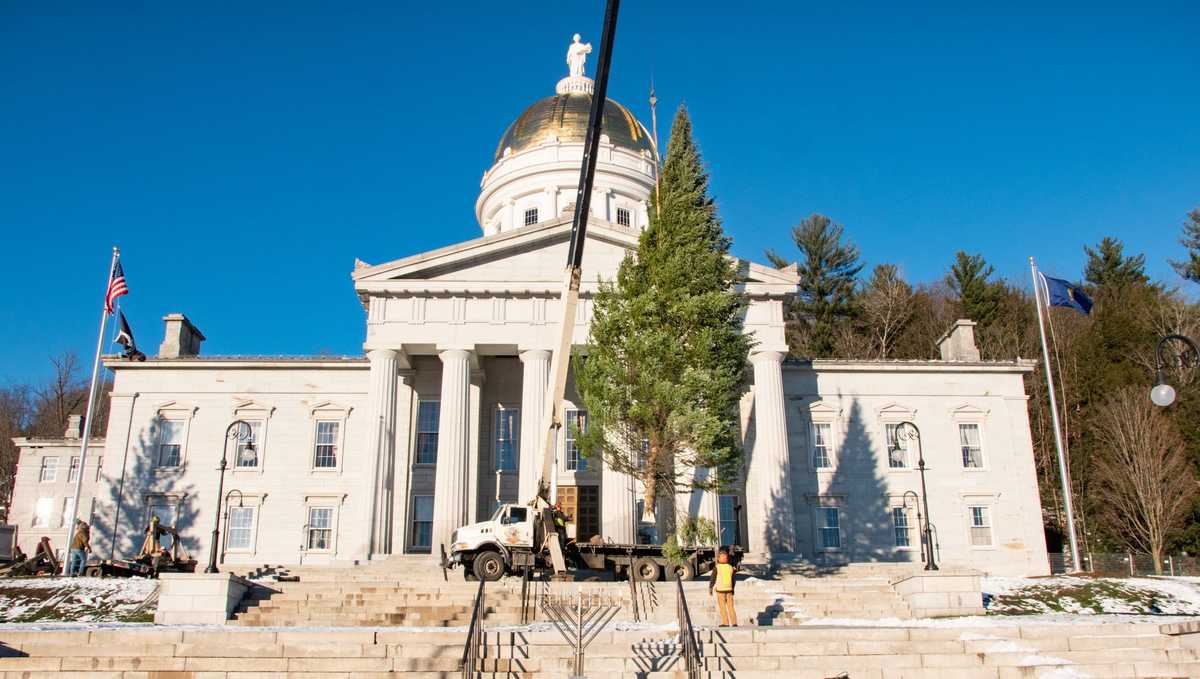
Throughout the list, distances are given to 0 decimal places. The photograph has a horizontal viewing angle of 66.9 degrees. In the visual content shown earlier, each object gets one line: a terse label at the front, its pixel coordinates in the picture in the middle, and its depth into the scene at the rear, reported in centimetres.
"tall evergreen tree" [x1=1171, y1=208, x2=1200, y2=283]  5397
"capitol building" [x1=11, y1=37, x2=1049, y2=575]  3266
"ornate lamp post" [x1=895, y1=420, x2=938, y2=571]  3594
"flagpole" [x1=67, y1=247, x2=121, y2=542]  2976
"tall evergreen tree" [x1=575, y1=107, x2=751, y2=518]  2556
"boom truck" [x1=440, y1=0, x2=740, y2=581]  2289
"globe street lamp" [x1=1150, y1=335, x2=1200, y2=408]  1314
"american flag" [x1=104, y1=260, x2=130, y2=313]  3275
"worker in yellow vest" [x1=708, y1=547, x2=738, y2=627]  1702
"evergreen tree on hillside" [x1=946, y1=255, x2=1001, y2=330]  5719
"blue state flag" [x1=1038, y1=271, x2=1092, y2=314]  3400
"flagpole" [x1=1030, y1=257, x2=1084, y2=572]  3267
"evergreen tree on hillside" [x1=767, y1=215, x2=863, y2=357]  5866
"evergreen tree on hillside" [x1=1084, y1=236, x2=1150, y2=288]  5878
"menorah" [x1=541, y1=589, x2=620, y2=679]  1448
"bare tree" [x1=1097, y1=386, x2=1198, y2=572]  3978
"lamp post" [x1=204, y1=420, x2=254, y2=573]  3528
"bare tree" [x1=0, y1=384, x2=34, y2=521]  5931
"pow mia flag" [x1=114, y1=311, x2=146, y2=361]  3460
